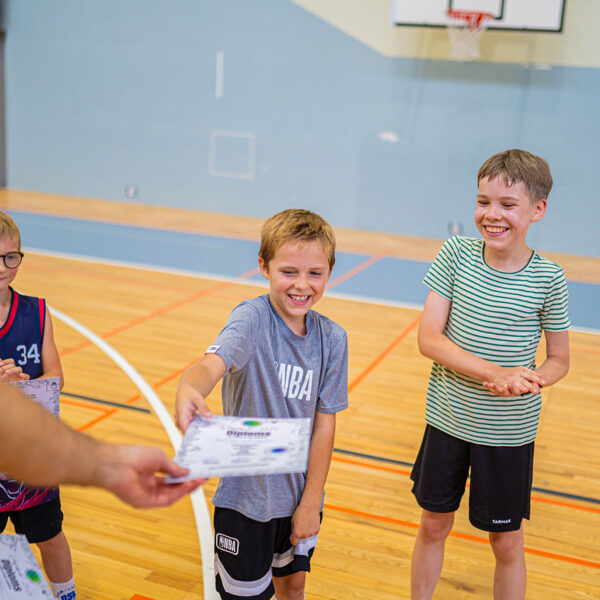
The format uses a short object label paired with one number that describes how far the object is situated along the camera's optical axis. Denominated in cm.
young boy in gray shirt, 171
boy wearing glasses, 193
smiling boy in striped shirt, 194
